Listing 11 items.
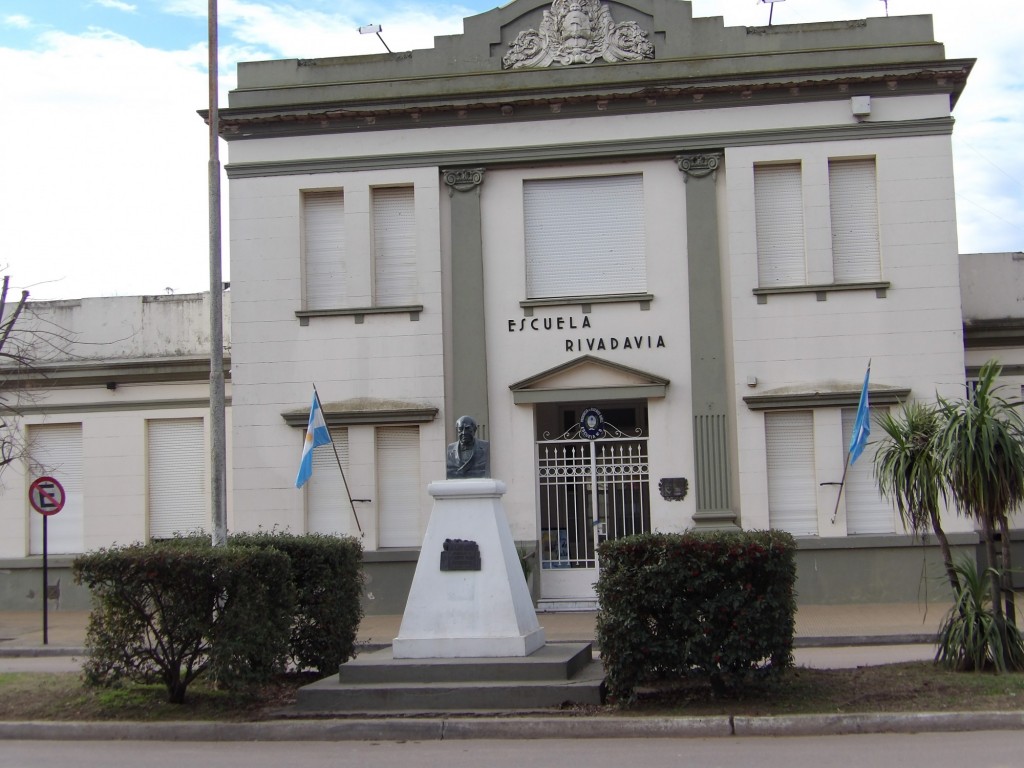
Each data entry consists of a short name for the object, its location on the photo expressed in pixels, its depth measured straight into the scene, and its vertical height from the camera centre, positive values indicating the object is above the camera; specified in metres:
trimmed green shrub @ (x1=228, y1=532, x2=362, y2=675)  11.98 -1.09
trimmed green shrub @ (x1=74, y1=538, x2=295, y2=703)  10.49 -1.06
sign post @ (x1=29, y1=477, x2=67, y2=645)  18.50 +0.03
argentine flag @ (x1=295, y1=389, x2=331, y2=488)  19.03 +0.81
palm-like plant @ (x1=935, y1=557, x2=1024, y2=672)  10.84 -1.47
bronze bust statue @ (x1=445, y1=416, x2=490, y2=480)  12.11 +0.30
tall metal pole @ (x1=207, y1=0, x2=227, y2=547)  13.84 +1.32
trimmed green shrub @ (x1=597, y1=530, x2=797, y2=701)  9.97 -1.08
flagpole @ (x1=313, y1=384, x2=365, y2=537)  19.94 -0.06
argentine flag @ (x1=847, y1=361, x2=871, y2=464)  18.25 +0.66
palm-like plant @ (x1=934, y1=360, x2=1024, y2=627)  10.92 +0.08
